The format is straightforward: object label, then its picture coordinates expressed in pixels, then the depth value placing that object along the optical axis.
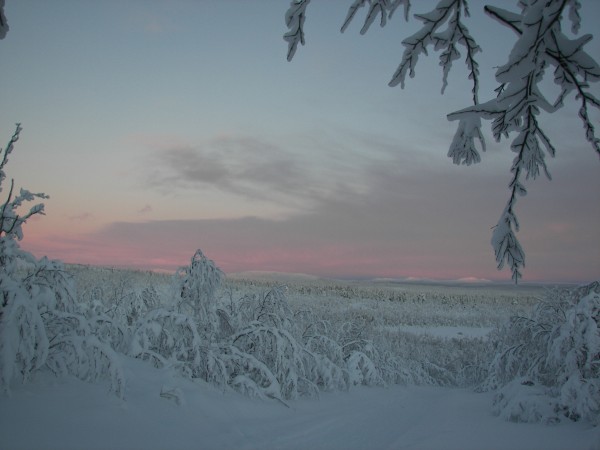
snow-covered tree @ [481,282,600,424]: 6.23
